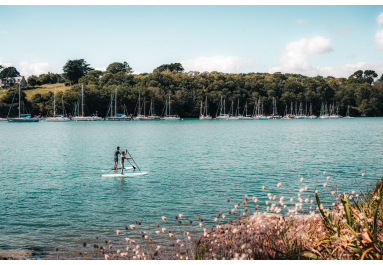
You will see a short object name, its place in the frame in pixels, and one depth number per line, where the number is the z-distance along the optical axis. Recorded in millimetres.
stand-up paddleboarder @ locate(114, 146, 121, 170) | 27416
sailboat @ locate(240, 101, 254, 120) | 189038
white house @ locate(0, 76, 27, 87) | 187950
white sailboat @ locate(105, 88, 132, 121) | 152625
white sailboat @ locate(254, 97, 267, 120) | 192500
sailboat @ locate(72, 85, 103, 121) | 144400
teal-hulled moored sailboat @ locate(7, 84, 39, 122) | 134975
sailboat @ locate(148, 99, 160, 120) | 163025
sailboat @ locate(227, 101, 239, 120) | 183125
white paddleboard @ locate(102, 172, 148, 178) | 26719
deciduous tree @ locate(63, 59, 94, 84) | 195625
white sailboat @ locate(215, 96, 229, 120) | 185125
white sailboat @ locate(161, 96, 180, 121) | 166925
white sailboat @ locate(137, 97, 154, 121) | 159750
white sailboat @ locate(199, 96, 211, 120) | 182000
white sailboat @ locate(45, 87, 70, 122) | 137250
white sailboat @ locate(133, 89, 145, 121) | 160300
